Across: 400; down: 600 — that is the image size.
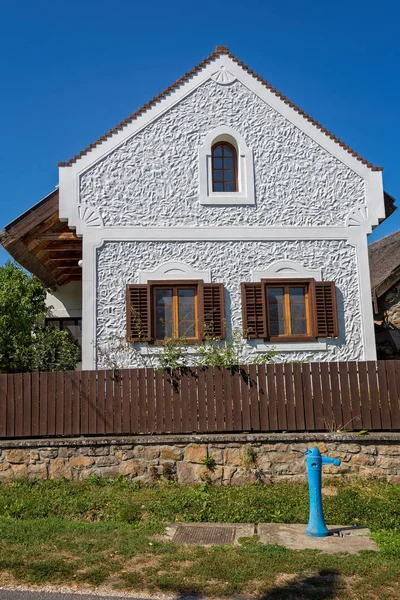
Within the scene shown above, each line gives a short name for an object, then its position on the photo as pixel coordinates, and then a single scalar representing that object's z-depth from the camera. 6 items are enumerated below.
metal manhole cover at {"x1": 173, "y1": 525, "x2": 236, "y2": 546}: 7.05
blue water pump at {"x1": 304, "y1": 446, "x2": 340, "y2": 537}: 7.21
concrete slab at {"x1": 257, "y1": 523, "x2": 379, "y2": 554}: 6.74
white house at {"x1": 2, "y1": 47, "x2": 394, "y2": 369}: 12.73
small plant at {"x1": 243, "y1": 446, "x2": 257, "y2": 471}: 9.51
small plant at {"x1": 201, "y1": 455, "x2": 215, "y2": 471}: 9.50
